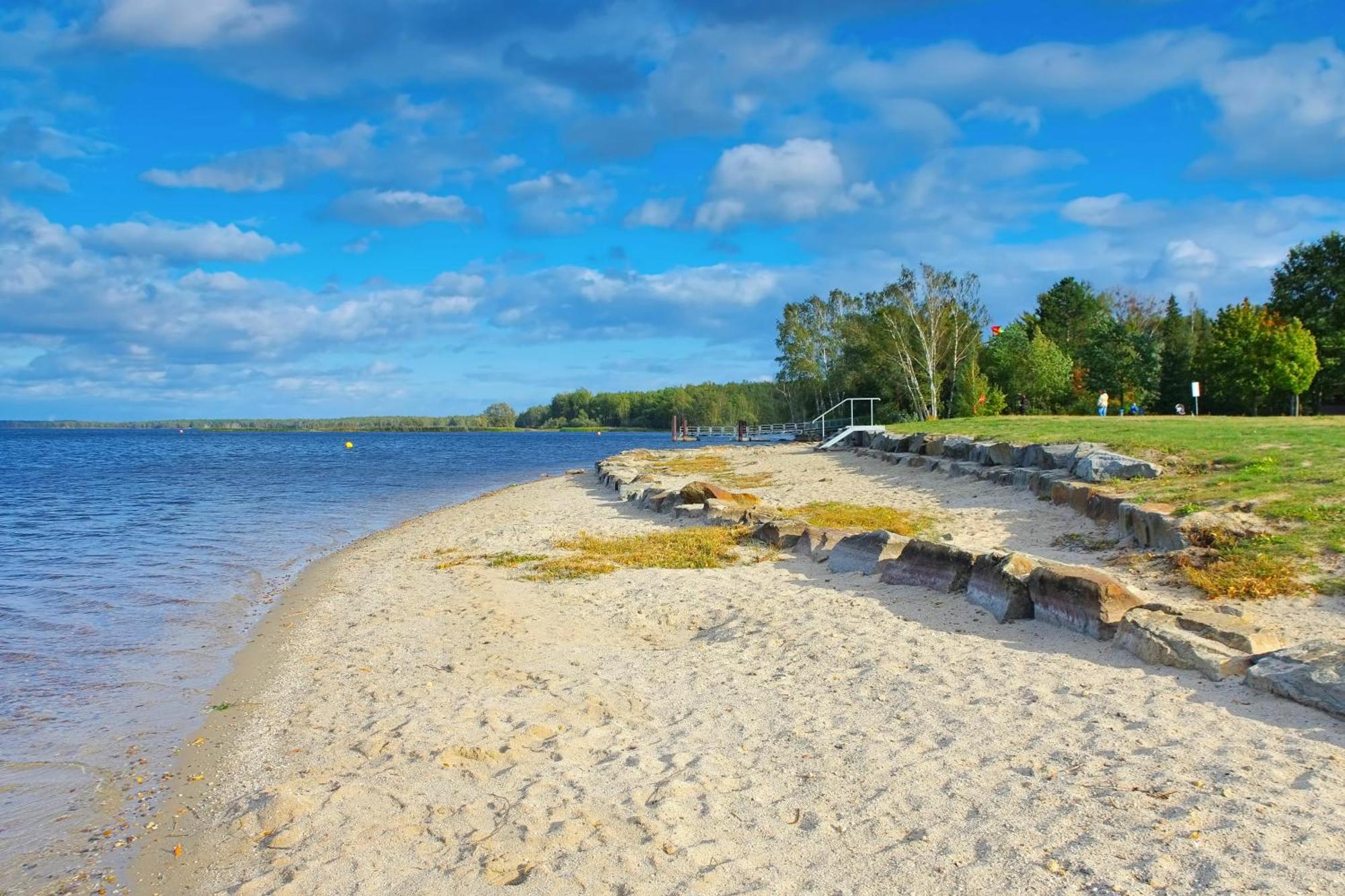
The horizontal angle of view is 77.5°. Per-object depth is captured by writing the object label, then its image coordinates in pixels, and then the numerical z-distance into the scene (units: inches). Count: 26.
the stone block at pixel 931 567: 351.9
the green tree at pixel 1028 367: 1788.9
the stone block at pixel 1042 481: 586.6
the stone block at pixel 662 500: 723.4
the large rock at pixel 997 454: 721.0
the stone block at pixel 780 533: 491.2
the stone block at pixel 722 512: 596.7
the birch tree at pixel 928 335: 2000.5
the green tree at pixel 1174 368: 2032.5
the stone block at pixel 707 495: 682.2
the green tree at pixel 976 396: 1718.8
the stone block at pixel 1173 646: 232.2
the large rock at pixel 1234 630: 242.2
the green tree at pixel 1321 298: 1737.2
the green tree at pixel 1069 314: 2175.2
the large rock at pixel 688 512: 649.0
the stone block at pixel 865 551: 402.6
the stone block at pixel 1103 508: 466.3
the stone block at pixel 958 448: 841.4
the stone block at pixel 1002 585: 307.4
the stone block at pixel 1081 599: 275.1
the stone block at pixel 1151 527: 382.9
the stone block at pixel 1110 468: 531.5
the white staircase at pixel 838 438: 1498.5
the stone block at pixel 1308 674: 201.2
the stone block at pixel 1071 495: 510.9
